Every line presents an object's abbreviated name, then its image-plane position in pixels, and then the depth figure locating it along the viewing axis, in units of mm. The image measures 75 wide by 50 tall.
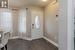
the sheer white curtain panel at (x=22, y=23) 3485
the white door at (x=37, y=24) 3358
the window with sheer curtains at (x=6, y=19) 2920
